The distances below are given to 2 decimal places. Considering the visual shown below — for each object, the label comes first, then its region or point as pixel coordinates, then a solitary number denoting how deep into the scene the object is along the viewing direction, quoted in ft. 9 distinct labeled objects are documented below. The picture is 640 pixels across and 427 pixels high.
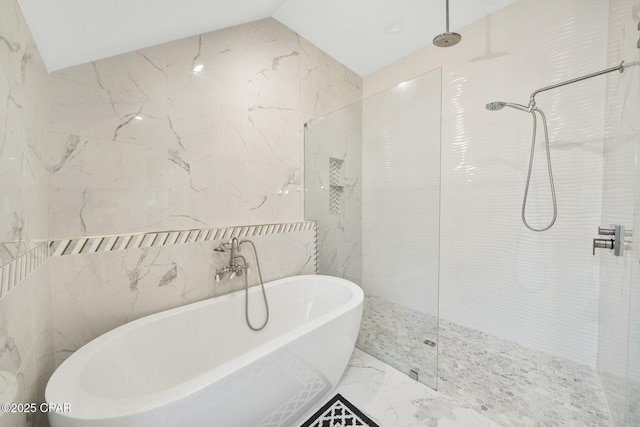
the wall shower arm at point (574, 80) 4.16
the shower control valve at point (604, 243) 3.94
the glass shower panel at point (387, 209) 5.65
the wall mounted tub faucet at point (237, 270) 5.56
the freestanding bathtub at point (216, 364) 2.47
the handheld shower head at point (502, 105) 5.56
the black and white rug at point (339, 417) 4.25
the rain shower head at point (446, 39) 5.33
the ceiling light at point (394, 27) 6.68
